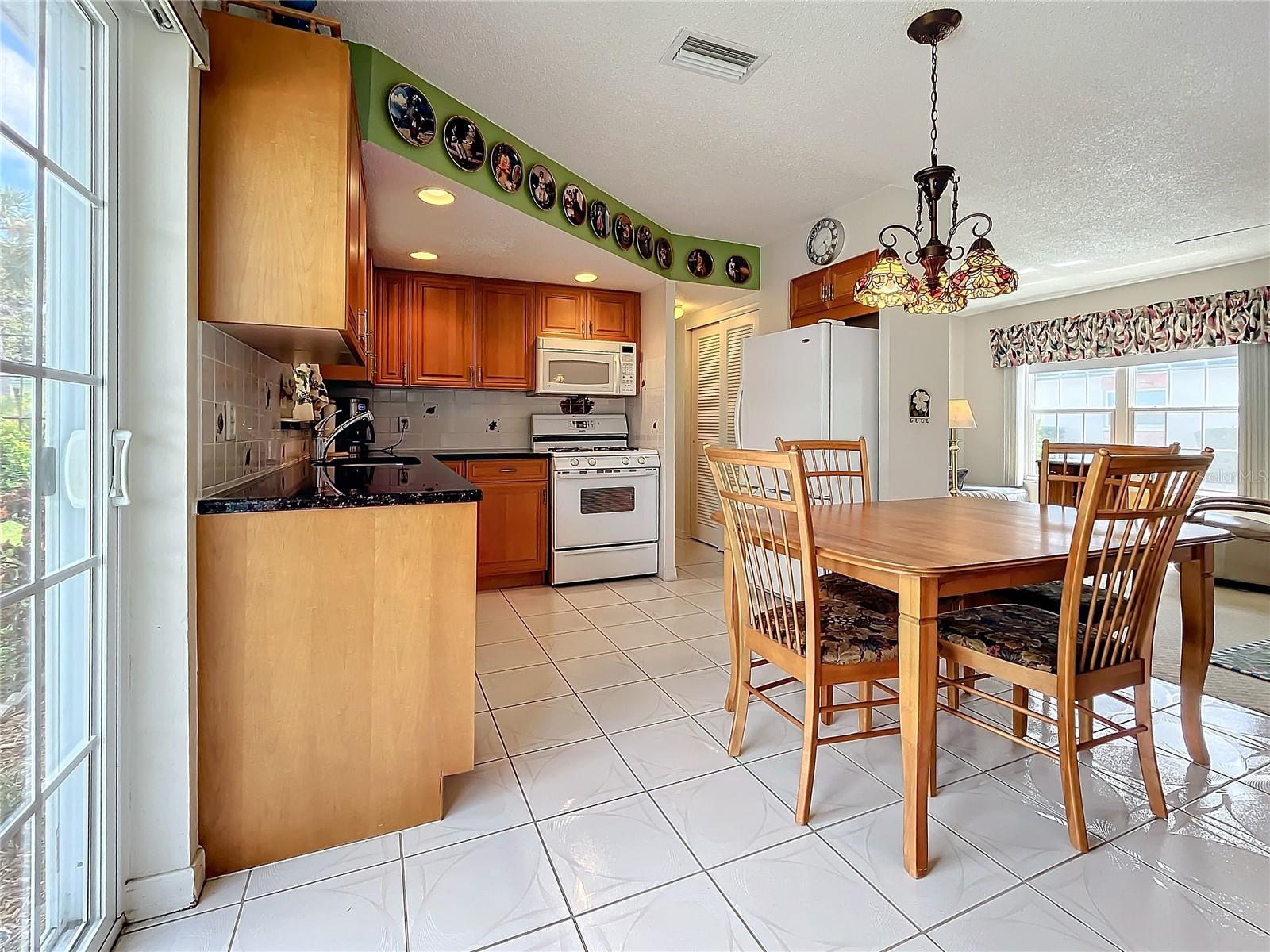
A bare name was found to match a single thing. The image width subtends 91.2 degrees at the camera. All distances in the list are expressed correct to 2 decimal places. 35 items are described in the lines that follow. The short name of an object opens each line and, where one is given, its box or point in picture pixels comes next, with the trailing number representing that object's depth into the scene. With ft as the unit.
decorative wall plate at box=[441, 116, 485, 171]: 8.14
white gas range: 13.55
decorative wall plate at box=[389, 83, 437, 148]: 7.36
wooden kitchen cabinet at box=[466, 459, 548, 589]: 13.25
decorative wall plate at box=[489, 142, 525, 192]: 8.95
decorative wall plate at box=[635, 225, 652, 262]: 12.85
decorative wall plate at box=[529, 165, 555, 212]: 9.76
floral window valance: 15.14
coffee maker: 12.51
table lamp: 19.70
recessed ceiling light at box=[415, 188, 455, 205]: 8.65
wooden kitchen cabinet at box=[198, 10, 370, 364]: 4.53
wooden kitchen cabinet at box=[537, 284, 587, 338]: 14.32
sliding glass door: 3.06
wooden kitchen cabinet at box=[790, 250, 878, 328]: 11.43
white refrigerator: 10.78
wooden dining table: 4.77
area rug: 8.66
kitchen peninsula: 4.68
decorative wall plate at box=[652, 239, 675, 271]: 13.61
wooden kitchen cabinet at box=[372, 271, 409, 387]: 13.02
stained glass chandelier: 6.72
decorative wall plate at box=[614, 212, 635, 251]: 12.15
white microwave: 13.94
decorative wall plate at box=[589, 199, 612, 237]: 11.38
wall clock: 11.96
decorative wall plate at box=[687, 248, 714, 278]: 14.19
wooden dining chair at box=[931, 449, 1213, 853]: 4.79
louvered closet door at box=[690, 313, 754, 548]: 16.22
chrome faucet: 10.34
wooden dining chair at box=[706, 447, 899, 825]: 5.28
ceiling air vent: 7.01
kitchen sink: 10.61
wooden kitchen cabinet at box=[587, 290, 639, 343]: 14.78
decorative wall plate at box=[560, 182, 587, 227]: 10.55
